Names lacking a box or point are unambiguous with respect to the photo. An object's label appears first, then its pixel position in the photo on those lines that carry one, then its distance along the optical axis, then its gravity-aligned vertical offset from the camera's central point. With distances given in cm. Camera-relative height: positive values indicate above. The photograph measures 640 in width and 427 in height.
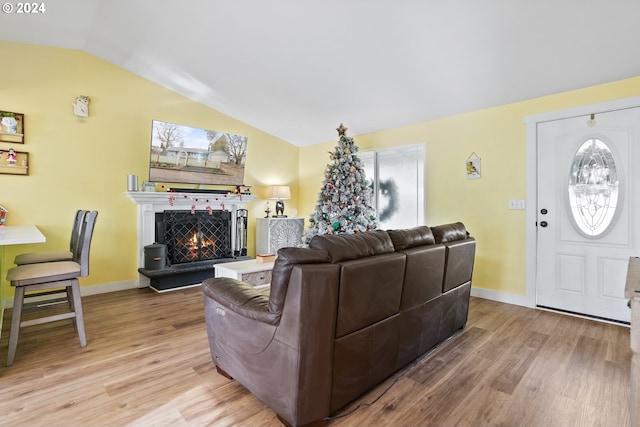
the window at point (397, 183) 459 +44
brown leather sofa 150 -59
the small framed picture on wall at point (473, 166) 393 +57
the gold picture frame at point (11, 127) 342 +95
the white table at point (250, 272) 337 -65
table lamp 552 +34
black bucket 418 -58
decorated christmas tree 433 +20
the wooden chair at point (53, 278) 222 -48
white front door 302 +0
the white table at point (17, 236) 192 -15
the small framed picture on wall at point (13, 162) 341 +56
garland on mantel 449 +20
